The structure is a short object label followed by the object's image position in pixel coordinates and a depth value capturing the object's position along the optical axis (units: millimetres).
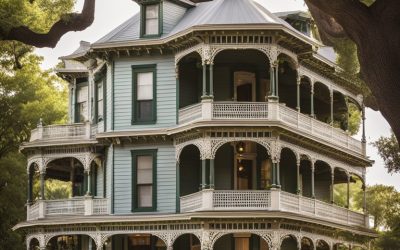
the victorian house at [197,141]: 42312
